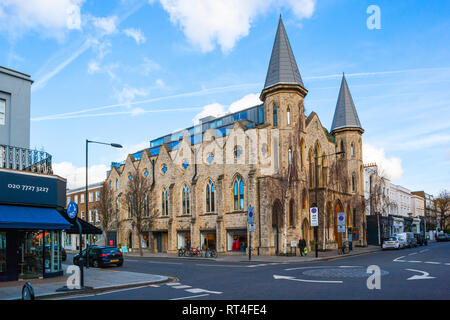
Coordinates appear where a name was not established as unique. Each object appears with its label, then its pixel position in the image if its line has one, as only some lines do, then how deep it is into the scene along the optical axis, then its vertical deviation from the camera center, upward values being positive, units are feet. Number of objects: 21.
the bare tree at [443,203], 314.76 -4.44
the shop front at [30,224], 53.48 -2.80
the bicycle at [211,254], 110.99 -14.99
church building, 116.98 +6.94
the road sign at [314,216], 104.14 -4.45
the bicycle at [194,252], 116.88 -15.18
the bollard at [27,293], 29.21 -6.74
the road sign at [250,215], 97.50 -3.73
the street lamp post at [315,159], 135.42 +14.01
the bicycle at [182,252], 121.08 -15.64
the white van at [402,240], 142.72 -15.27
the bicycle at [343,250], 114.43 -16.04
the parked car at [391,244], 139.06 -16.15
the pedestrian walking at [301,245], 106.63 -12.30
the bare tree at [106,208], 167.63 -2.82
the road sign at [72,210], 46.19 -0.93
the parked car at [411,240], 151.57 -16.48
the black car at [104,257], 82.79 -11.63
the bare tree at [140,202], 143.13 -0.27
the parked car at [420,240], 171.32 -18.49
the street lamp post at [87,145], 79.50 +11.97
